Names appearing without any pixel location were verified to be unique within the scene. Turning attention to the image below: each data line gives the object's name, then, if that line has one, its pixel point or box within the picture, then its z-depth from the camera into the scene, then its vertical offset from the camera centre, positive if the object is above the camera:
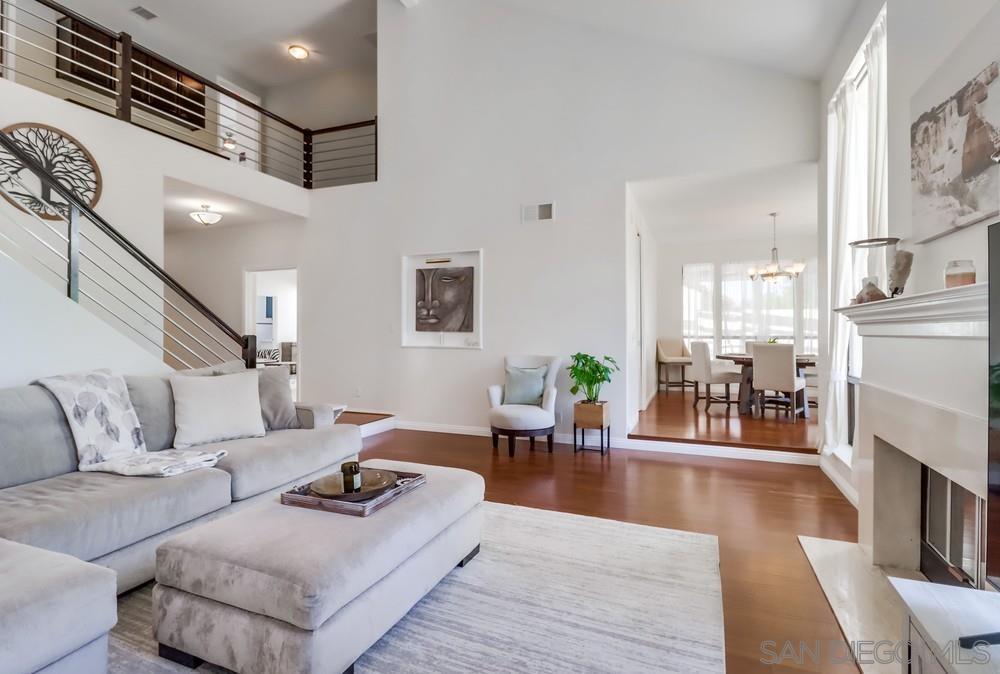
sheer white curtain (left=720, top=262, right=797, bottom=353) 8.30 +0.45
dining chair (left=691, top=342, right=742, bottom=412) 6.80 -0.51
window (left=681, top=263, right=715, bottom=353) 8.85 +0.59
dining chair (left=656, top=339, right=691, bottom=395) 8.62 -0.37
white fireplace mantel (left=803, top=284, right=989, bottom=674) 1.68 -0.38
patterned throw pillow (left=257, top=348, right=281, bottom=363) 9.20 -0.43
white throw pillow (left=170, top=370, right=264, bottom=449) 3.01 -0.48
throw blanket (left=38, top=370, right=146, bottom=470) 2.53 -0.44
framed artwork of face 5.62 +0.38
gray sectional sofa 1.52 -0.70
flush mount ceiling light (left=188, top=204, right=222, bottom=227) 5.64 +1.30
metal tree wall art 3.78 +1.28
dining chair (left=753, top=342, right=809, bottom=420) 5.88 -0.42
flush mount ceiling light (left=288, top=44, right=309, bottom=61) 6.97 +3.95
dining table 6.53 -0.60
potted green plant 4.68 -0.50
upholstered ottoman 1.51 -0.82
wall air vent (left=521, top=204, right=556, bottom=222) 5.21 +1.28
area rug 1.75 -1.14
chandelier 7.27 +0.95
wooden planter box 4.67 -0.75
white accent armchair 4.59 -0.77
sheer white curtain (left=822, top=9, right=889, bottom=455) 3.05 +0.99
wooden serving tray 1.92 -0.67
